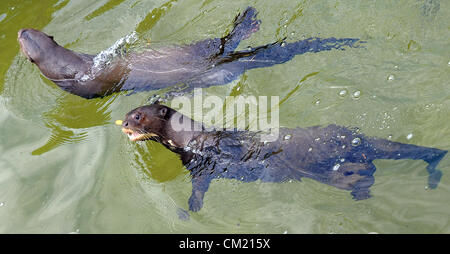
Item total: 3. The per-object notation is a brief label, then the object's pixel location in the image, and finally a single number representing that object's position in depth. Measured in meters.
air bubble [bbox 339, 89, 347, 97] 4.57
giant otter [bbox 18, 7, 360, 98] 4.92
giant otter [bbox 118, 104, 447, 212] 3.72
